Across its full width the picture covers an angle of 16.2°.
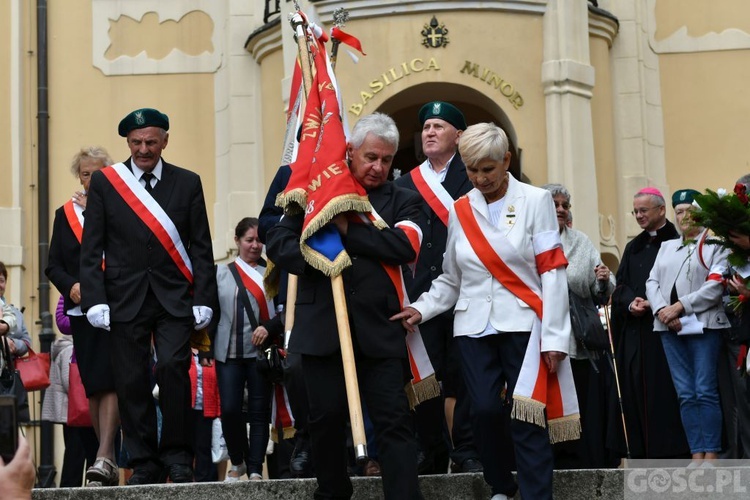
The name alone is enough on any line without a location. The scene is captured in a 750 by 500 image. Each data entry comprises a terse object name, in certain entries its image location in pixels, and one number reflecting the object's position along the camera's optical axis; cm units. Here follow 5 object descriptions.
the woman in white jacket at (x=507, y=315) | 1231
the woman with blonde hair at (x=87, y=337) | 1491
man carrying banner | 1204
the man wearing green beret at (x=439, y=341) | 1487
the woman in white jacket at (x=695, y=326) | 1697
